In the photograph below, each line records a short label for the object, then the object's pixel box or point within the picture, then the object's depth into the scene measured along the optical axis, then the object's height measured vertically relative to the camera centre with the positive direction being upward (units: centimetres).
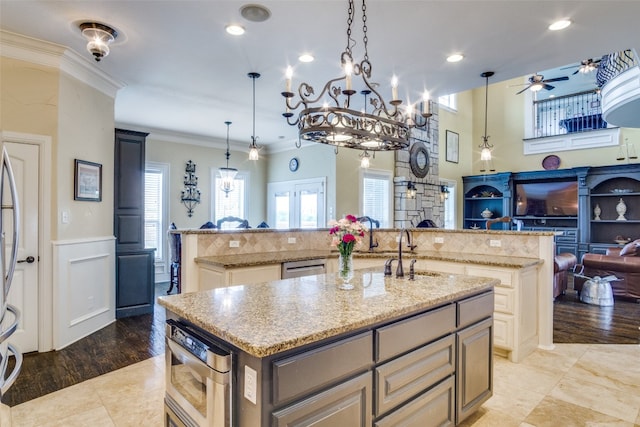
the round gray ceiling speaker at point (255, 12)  274 +155
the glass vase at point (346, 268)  219 -34
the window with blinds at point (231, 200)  782 +28
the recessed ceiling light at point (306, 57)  359 +156
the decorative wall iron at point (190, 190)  735 +45
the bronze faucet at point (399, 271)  259 -42
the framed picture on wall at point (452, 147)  951 +179
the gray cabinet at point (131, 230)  458 -25
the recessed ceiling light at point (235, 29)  302 +155
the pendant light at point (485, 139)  402 +105
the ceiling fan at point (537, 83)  578 +212
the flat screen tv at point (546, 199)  868 +38
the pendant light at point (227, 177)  665 +66
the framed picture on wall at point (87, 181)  376 +32
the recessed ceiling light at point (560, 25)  296 +158
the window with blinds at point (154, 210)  691 +3
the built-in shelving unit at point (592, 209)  793 +12
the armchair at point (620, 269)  526 -82
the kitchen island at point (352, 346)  132 -59
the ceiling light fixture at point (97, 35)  296 +149
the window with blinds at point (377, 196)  722 +35
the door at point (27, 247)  331 -34
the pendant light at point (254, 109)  412 +156
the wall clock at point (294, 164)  780 +106
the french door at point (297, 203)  717 +19
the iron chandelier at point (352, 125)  213 +55
